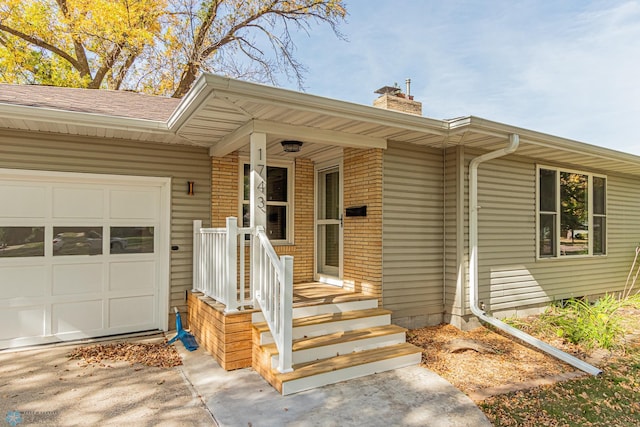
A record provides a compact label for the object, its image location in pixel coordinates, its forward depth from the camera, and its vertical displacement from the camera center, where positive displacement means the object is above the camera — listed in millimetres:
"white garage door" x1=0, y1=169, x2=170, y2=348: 4449 -493
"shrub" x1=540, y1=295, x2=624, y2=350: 4860 -1464
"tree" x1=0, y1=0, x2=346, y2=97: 11680 +5635
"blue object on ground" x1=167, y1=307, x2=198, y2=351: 4527 -1476
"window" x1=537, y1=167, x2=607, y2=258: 6520 +79
